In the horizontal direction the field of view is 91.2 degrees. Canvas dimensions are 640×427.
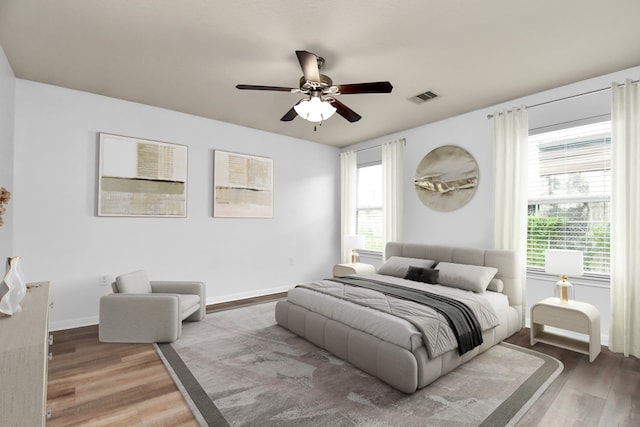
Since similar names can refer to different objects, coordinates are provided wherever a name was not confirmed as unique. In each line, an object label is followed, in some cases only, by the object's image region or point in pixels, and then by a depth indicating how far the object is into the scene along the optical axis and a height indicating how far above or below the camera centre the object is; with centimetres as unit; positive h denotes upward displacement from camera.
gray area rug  206 -129
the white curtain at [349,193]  612 +52
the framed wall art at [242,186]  485 +53
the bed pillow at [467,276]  355 -64
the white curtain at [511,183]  376 +48
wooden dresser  125 -67
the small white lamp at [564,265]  299 -42
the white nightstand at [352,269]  517 -83
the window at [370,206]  582 +26
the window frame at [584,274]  330 -54
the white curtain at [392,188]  524 +54
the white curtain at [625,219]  298 +5
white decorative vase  169 -42
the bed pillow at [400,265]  424 -61
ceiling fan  245 +108
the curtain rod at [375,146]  523 +135
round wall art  442 +64
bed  240 -86
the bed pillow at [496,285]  367 -75
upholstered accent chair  321 -104
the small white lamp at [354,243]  545 -40
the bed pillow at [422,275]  386 -68
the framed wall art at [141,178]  393 +52
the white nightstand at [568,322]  288 -95
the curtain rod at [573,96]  325 +140
